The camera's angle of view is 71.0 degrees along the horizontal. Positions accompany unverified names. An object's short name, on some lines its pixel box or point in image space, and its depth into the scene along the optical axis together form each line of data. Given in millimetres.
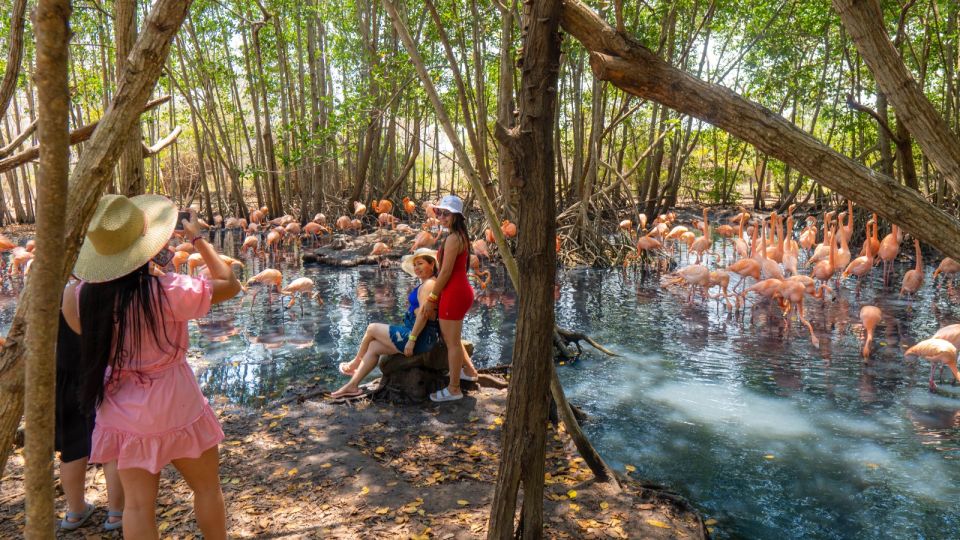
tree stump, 5664
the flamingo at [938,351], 6078
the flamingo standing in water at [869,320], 7531
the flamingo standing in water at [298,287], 9812
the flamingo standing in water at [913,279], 10000
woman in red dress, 5160
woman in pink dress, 2566
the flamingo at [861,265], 10469
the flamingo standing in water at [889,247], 11156
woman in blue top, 5469
